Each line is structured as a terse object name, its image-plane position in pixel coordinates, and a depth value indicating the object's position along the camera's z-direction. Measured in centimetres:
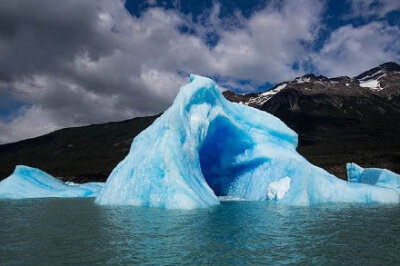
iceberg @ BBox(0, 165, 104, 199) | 3619
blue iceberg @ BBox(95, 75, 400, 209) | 2125
